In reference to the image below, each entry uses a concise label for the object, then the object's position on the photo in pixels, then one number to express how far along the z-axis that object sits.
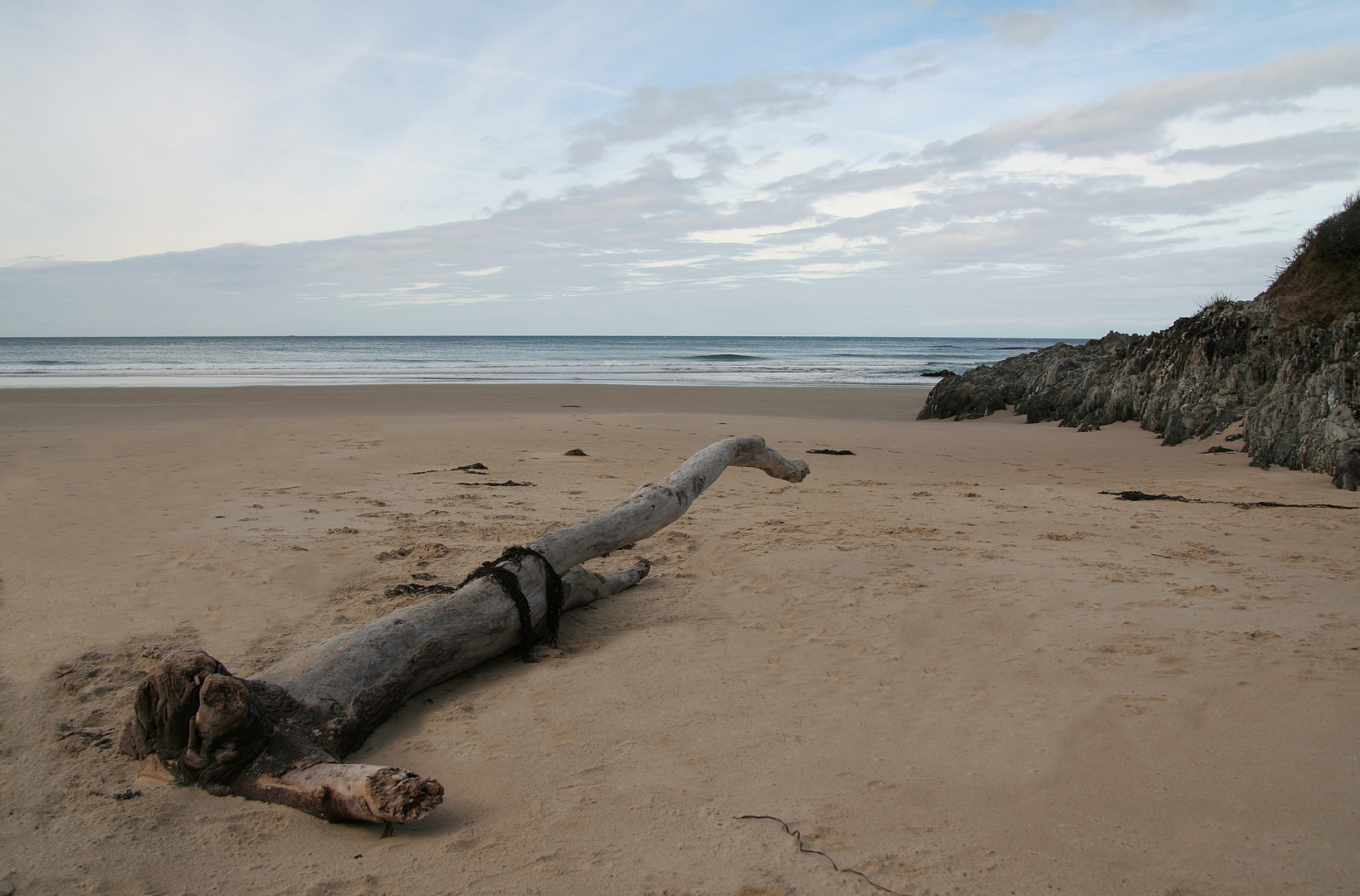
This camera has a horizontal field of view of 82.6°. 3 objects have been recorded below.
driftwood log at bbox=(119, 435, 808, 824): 2.22
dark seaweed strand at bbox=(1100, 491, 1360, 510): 6.31
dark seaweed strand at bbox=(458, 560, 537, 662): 3.39
